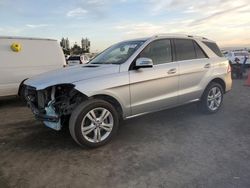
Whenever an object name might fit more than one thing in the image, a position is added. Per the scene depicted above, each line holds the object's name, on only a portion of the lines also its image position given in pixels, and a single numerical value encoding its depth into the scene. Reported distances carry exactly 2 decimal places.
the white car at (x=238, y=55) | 13.75
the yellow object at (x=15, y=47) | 5.41
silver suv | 3.08
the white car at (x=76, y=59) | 12.39
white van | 5.31
